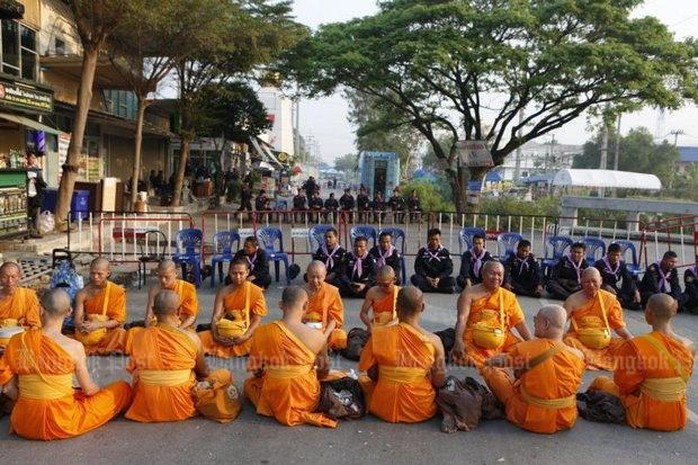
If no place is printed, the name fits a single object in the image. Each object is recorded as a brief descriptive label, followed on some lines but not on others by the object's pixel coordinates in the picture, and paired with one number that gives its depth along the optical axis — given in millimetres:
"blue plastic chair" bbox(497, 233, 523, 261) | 10220
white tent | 29609
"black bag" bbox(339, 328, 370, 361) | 6066
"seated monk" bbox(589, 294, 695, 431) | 4188
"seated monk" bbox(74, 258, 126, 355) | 5770
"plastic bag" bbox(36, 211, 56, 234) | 11750
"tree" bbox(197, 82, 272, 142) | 21241
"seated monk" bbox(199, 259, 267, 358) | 5883
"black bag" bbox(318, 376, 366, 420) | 4426
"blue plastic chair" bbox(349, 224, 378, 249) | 10366
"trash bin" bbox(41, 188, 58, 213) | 13297
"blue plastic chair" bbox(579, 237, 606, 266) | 10148
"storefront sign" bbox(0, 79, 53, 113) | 11109
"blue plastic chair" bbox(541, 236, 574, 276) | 9883
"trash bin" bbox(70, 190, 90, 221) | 13729
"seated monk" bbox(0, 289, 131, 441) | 3795
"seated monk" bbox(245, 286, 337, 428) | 4203
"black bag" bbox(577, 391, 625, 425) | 4500
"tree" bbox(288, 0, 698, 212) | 18094
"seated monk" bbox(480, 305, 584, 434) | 4086
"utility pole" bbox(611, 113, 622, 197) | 34838
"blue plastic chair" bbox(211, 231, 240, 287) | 9352
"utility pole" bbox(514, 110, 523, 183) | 49425
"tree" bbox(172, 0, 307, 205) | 15766
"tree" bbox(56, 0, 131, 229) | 11422
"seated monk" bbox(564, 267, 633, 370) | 5785
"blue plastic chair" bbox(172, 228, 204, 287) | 9273
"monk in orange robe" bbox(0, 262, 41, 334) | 5293
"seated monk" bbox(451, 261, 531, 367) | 5562
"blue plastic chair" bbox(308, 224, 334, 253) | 10164
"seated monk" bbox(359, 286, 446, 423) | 4215
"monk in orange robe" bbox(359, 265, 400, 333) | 6094
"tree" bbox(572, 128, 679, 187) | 49094
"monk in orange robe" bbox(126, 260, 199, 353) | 5781
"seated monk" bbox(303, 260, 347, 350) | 5902
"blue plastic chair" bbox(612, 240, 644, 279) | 9461
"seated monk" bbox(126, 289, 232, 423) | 4102
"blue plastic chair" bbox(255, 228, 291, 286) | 9578
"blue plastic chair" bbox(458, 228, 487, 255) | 10281
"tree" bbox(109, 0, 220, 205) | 12302
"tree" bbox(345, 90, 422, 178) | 45188
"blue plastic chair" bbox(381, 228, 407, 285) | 9515
